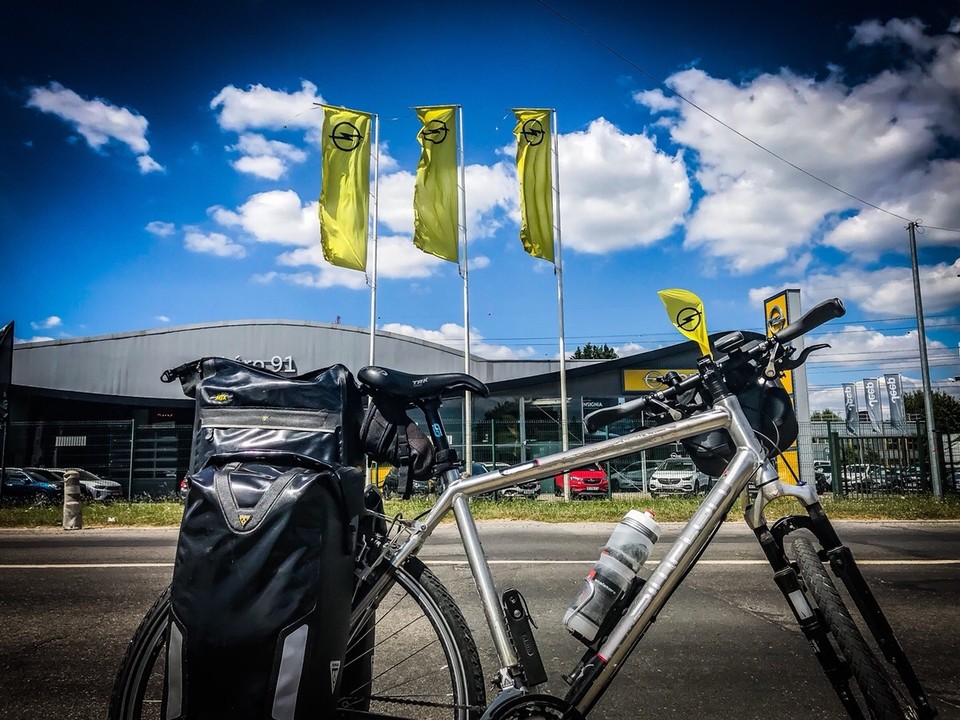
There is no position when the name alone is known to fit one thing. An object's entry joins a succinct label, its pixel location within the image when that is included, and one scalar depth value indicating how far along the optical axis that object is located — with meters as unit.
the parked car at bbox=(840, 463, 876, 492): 19.39
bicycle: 1.84
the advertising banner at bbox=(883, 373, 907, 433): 25.31
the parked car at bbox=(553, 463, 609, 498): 19.06
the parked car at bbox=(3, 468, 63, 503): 19.84
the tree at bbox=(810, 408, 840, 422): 97.56
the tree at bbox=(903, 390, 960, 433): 68.75
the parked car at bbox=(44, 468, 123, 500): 19.30
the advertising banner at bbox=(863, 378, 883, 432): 25.89
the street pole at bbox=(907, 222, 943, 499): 18.34
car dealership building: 29.05
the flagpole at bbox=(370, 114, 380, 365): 19.44
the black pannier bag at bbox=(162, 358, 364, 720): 1.74
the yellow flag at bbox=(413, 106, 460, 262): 18.69
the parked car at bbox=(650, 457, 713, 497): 19.58
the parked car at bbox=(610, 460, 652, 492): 19.52
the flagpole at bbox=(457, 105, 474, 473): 19.44
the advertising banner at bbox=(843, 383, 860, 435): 22.69
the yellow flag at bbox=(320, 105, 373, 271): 18.23
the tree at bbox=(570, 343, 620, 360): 85.49
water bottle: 1.96
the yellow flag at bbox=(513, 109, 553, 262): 19.44
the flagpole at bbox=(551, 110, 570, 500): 20.48
